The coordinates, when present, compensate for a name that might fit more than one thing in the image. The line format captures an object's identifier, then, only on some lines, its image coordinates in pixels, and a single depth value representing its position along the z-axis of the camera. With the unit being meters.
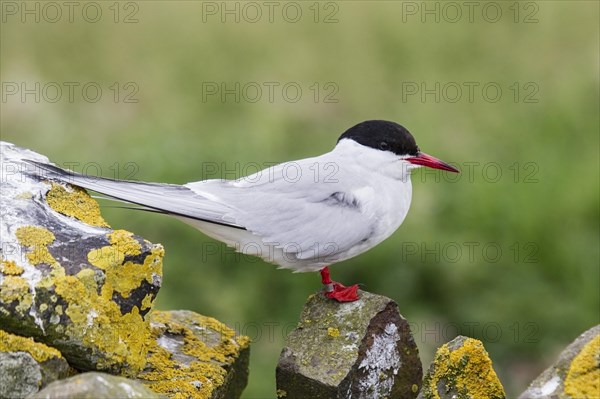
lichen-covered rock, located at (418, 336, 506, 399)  7.42
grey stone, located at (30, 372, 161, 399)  5.77
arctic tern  8.97
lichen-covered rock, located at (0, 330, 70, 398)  6.36
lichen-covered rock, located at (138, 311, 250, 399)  7.73
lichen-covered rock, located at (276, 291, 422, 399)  7.74
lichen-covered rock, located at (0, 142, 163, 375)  6.59
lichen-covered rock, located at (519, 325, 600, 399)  6.39
